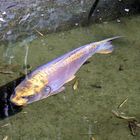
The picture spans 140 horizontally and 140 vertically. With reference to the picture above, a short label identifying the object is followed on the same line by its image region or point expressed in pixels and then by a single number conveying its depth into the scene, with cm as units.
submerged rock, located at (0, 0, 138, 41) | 446
